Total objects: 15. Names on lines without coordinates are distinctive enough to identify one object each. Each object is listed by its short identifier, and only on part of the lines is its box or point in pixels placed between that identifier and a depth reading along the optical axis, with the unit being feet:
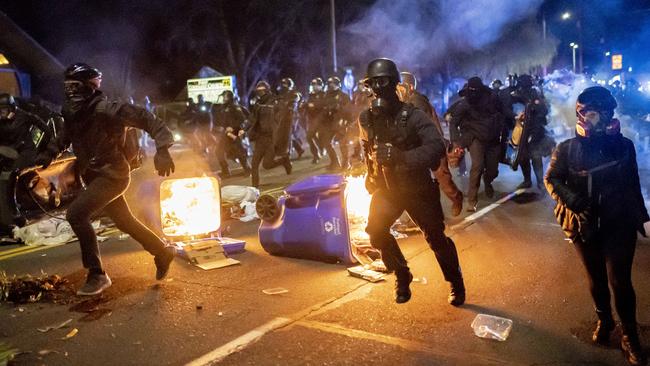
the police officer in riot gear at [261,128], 36.99
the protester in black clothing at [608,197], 11.82
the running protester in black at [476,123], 28.09
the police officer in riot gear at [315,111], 45.19
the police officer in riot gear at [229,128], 41.91
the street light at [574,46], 159.24
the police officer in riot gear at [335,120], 44.47
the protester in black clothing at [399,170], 14.05
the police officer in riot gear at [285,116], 40.04
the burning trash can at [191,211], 22.11
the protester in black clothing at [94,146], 16.46
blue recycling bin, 18.80
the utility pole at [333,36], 74.18
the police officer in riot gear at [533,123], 32.40
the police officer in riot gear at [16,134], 27.68
